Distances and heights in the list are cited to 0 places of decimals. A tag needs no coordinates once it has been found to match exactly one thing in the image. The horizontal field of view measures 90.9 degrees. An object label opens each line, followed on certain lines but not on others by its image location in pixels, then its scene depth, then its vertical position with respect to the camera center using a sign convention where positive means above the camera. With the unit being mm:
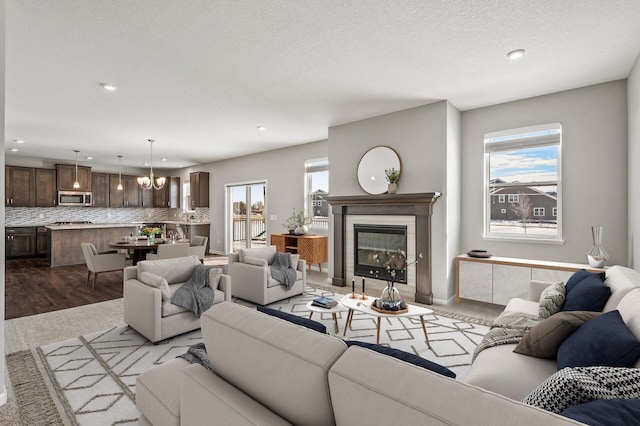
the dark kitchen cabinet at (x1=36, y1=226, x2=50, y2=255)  8250 -736
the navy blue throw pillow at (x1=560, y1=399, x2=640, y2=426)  734 -491
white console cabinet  3668 -797
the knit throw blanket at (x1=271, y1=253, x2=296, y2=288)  4297 -831
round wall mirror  4785 +693
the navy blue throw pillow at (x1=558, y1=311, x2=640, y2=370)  1318 -602
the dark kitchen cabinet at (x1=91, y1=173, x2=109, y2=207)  9383 +693
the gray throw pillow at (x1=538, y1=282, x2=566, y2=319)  2359 -698
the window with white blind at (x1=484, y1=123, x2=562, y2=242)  4043 +392
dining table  5449 -590
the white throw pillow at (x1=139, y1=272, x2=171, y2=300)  3052 -701
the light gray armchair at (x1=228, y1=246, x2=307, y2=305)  4102 -899
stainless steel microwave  8656 +389
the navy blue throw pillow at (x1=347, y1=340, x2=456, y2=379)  1109 -551
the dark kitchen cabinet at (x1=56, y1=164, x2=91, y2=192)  8602 +977
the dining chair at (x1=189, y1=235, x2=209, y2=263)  6230 -700
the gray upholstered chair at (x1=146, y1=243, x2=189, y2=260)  5277 -686
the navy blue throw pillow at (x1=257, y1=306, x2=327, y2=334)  1404 -507
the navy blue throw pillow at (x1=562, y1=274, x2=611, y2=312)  2150 -602
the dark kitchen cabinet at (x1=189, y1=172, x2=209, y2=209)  9375 +688
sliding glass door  8172 -96
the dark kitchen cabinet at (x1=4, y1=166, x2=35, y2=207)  7945 +659
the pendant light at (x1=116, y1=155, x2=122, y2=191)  9002 +1374
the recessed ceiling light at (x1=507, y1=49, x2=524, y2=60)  2918 +1482
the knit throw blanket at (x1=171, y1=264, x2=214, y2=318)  3178 -858
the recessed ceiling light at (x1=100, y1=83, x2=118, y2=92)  3698 +1494
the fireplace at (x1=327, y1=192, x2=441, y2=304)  4391 -95
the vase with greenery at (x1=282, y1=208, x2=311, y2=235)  6477 -241
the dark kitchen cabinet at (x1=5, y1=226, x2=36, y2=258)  7895 -747
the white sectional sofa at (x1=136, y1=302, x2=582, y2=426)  719 -482
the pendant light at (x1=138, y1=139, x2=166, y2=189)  6756 +717
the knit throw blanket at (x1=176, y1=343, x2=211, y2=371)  1537 -752
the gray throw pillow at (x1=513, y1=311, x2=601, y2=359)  1739 -693
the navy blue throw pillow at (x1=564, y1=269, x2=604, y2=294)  2547 -557
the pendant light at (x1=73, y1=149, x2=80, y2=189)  8356 +734
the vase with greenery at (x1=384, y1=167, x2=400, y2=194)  4641 +476
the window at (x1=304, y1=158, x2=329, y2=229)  6617 +447
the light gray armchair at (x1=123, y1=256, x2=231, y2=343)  2980 -875
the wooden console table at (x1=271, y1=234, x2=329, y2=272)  6133 -698
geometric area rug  2084 -1276
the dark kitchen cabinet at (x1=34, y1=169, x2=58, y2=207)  8367 +648
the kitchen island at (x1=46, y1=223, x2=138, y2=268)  7016 -646
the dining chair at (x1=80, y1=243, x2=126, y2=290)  5031 -801
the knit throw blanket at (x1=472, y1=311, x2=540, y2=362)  2057 -825
